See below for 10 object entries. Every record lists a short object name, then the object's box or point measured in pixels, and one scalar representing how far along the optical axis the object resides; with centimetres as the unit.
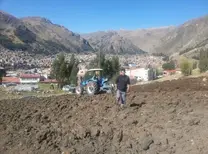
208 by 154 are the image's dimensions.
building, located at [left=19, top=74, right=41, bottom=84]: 7130
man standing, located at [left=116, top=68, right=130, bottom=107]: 692
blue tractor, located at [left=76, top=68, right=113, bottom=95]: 1042
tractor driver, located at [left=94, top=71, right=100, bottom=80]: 1065
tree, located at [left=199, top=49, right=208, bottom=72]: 3680
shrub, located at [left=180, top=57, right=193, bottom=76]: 3839
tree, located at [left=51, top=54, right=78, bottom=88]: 3422
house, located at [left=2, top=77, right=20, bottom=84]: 5930
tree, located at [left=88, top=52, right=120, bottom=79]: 3499
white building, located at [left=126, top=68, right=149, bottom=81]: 6026
